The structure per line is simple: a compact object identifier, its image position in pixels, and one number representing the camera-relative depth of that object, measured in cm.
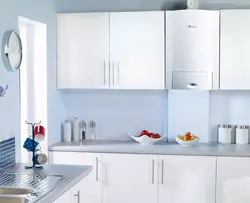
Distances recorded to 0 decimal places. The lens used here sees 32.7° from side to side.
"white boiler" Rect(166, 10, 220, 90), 388
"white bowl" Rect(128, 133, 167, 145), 398
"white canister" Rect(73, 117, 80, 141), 429
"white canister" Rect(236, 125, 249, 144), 407
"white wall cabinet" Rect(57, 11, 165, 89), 399
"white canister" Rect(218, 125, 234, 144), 411
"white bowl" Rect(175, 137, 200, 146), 391
